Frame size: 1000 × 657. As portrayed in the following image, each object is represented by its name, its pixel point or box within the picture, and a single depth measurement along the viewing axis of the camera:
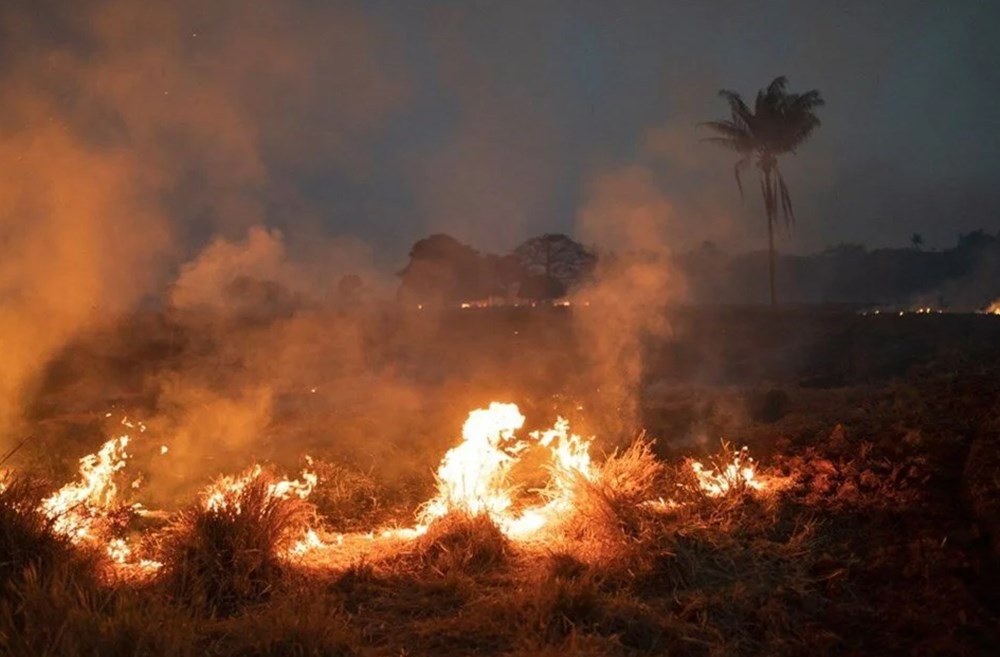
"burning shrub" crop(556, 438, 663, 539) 5.96
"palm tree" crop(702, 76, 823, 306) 28.17
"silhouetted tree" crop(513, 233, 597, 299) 44.22
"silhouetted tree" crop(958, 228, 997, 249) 57.62
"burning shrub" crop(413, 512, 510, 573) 5.78
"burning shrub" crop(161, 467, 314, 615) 5.22
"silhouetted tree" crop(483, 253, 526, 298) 45.51
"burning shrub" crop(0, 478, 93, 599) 4.90
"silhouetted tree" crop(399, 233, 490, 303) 41.25
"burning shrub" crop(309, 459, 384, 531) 7.34
